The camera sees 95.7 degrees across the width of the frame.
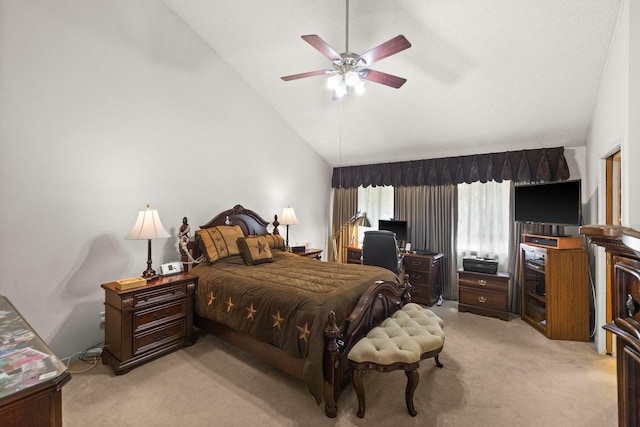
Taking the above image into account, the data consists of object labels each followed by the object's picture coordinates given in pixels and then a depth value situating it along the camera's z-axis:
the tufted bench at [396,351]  1.88
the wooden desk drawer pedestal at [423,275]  4.19
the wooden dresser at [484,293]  3.72
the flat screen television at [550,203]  3.18
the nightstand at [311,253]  4.44
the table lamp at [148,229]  2.63
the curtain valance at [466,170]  3.71
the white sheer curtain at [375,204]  5.24
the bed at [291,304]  1.99
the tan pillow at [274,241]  3.88
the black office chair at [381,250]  3.80
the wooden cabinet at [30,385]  0.79
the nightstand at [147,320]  2.42
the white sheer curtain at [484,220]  4.14
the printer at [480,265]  3.87
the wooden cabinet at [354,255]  5.08
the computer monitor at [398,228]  4.77
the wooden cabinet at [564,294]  3.10
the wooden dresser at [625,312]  0.70
